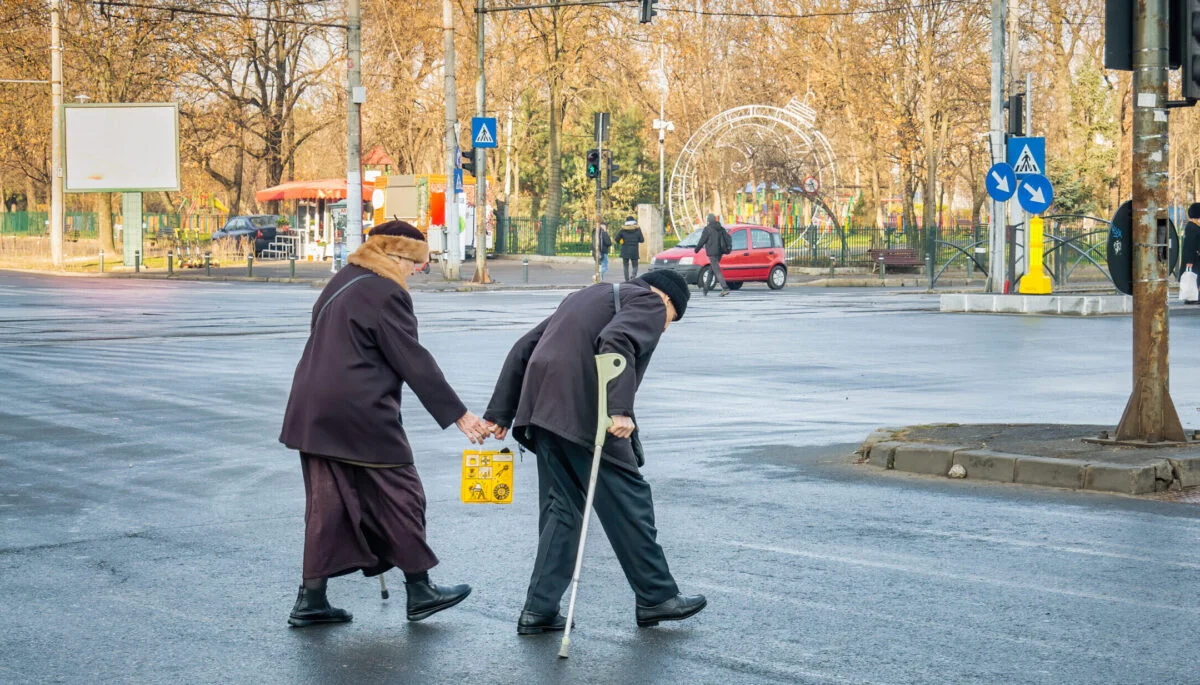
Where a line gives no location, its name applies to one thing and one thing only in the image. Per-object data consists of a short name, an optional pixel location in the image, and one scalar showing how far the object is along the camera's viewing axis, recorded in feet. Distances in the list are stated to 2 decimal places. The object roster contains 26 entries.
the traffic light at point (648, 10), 105.91
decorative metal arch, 160.15
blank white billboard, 167.63
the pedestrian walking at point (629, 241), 126.41
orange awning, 177.58
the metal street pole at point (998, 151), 96.99
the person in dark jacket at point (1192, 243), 80.64
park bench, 144.85
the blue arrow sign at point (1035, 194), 78.95
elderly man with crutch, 19.43
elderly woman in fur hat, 19.57
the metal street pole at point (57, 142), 158.30
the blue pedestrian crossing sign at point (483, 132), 127.13
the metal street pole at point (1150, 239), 32.71
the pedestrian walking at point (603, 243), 131.85
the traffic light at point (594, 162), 133.59
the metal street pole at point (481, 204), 127.54
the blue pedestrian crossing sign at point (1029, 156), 81.15
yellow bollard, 89.86
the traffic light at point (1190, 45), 32.50
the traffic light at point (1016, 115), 89.15
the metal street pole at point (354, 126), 114.73
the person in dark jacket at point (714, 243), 112.77
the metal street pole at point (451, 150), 126.93
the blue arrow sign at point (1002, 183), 84.07
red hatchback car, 123.44
